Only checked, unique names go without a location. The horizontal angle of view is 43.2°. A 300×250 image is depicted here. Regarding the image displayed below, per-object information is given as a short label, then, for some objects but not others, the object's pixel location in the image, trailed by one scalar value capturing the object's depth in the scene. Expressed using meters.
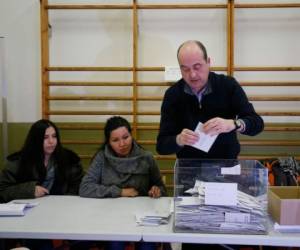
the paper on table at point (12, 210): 1.89
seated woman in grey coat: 2.45
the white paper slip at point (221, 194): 1.58
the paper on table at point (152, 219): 1.73
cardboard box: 1.61
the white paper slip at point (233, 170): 1.71
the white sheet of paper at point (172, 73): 3.57
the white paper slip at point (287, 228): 1.61
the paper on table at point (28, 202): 2.09
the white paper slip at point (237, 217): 1.58
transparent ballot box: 1.59
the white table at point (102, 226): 1.55
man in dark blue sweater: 1.87
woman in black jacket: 2.51
